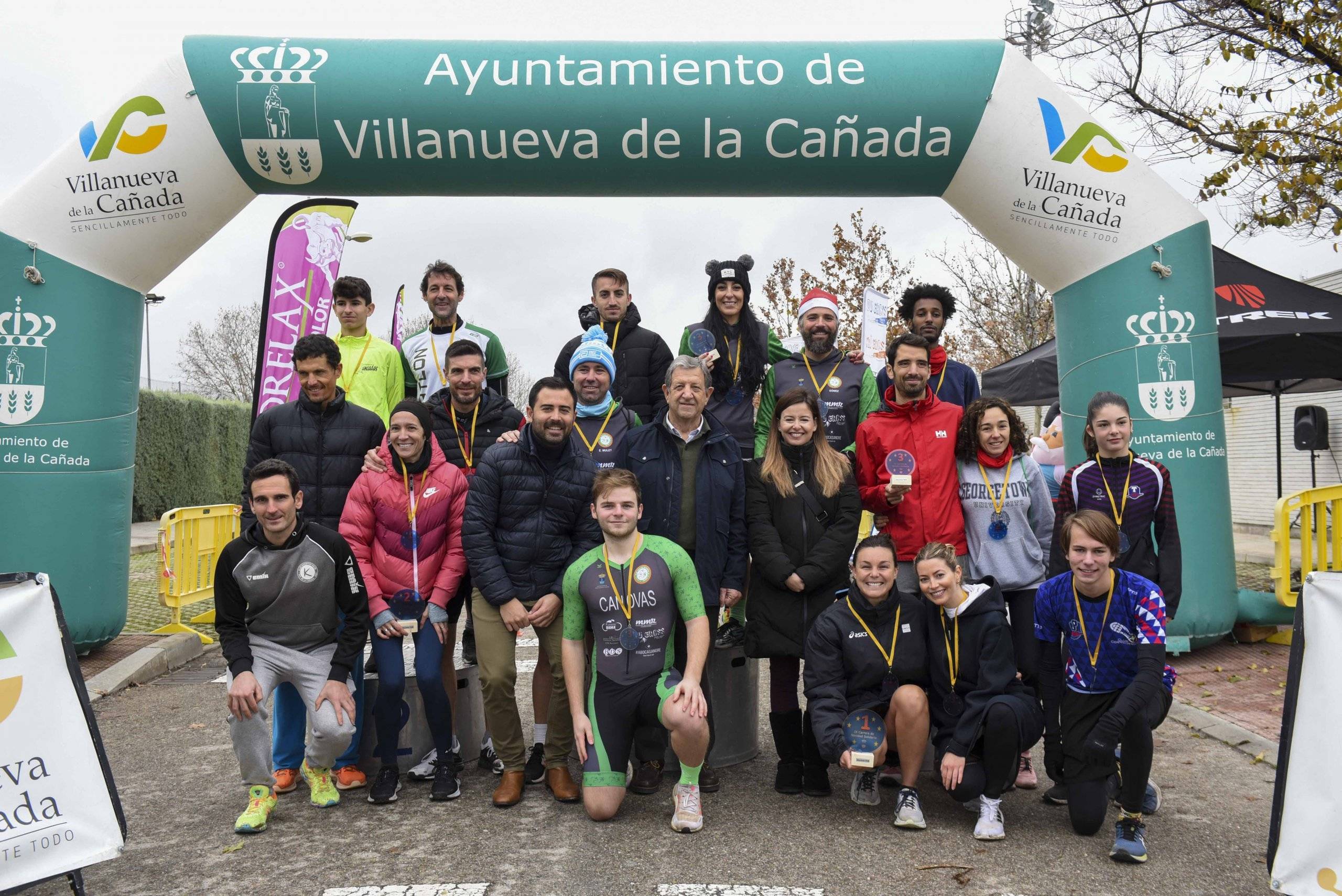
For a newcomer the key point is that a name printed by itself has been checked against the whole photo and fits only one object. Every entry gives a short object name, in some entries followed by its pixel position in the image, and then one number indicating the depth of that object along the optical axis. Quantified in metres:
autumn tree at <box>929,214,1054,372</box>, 24.56
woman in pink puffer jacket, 4.59
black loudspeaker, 14.78
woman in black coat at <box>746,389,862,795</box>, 4.61
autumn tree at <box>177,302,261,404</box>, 42.97
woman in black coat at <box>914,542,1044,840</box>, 4.00
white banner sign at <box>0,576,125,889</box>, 3.23
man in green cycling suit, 4.26
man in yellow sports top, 5.95
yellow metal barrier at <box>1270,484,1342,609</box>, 7.03
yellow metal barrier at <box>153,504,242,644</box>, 8.68
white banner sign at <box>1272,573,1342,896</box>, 3.14
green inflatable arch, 6.02
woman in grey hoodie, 4.61
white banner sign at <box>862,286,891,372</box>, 12.97
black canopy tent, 7.90
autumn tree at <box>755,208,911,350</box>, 27.41
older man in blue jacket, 4.70
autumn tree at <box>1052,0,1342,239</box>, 8.75
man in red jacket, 4.74
